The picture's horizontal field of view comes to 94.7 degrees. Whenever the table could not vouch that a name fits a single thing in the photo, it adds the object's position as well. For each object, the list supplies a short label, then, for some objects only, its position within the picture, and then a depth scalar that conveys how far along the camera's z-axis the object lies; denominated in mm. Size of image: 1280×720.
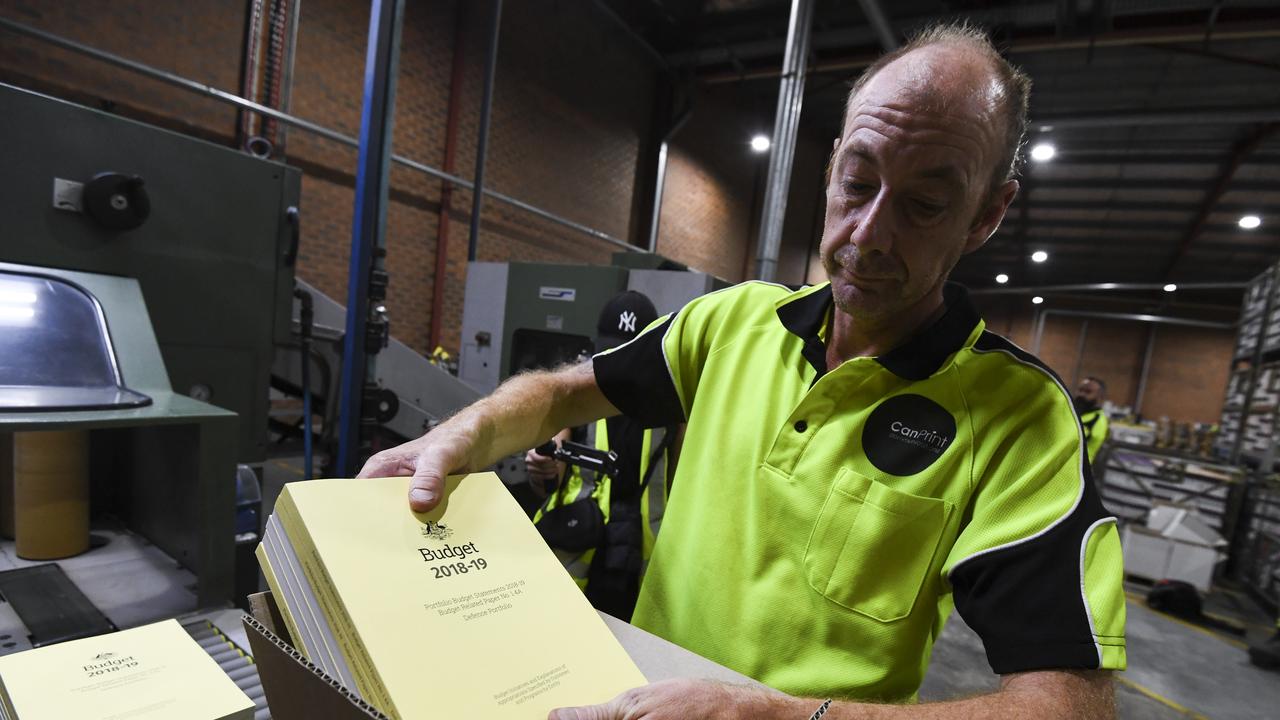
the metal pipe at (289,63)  4537
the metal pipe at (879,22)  5258
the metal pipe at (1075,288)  10211
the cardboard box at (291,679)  442
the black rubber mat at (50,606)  899
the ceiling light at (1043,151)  6750
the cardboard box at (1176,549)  4516
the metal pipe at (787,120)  4164
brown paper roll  1117
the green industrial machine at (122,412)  1048
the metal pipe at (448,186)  5855
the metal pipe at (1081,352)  13359
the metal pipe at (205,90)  3447
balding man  737
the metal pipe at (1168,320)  11484
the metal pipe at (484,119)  4480
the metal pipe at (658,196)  7953
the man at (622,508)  1705
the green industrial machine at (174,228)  1432
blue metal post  2252
